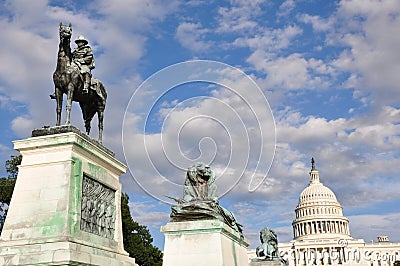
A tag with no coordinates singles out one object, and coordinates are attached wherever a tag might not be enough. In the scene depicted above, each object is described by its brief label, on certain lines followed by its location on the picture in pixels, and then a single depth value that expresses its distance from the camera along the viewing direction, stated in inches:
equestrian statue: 529.7
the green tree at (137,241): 2003.0
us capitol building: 5740.2
